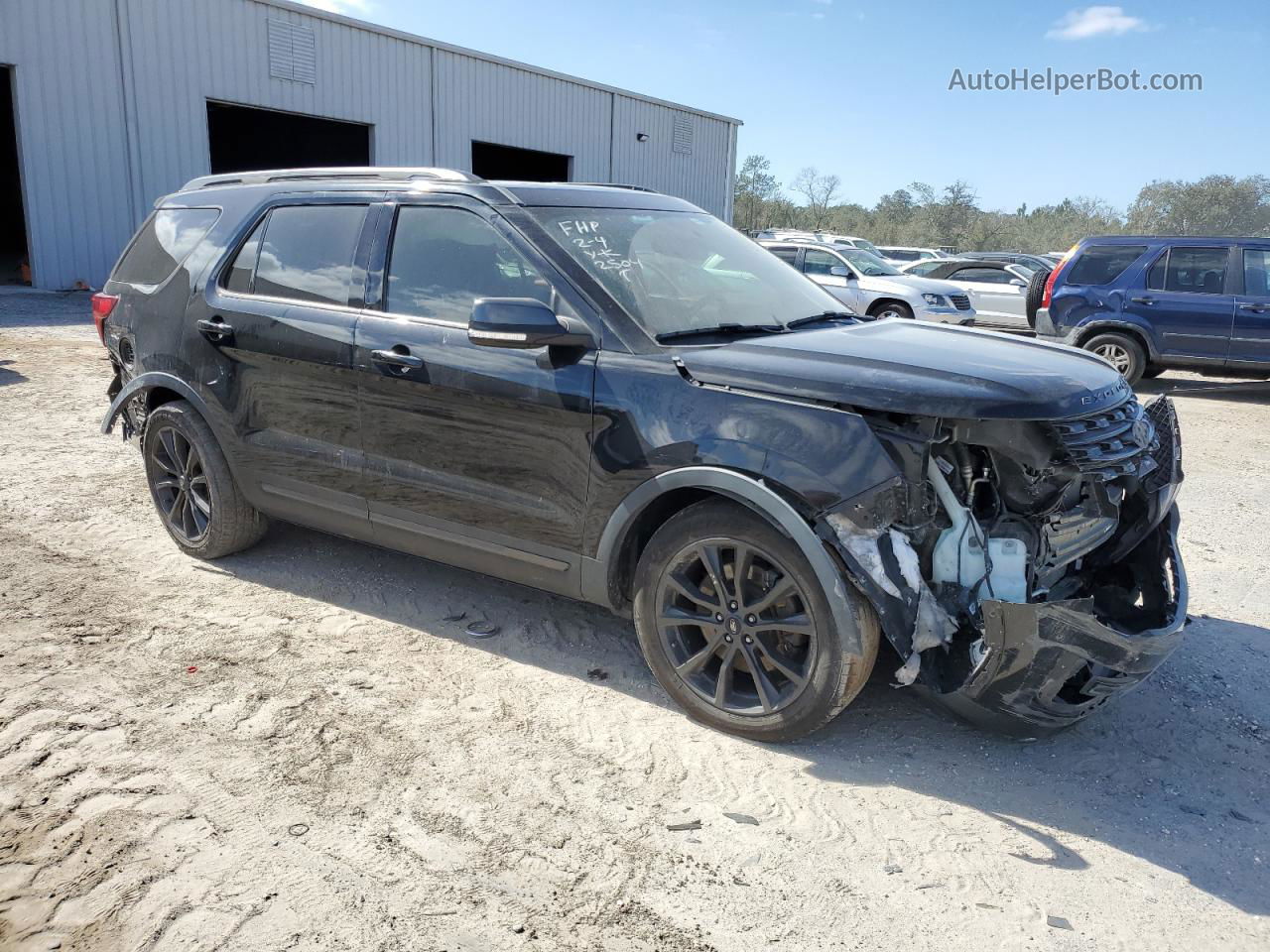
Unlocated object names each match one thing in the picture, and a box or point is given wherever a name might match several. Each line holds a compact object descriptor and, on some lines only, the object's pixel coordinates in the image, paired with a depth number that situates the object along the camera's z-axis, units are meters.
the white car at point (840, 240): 25.56
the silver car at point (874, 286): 14.70
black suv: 3.06
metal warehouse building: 16.64
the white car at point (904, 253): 31.67
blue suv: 11.04
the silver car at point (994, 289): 17.14
